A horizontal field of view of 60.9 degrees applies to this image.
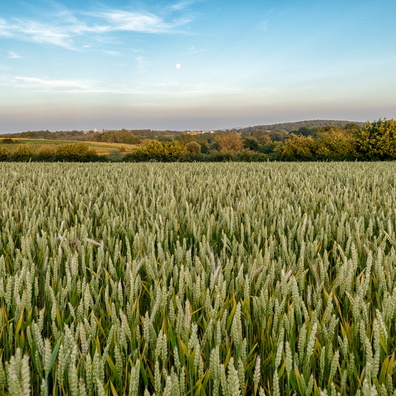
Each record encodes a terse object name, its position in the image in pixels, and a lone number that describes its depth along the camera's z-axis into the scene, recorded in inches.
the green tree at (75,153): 1481.3
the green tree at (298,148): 1487.6
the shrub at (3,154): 1558.7
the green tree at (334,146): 1306.6
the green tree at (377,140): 1220.5
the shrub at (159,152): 1507.1
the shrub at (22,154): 1472.7
